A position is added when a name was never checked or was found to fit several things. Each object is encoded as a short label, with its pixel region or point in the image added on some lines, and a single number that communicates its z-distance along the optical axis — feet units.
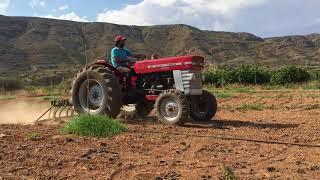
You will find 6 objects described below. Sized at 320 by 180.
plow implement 44.91
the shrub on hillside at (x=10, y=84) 135.62
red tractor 37.96
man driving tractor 41.06
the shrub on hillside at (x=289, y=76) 132.26
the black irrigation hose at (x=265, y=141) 27.35
